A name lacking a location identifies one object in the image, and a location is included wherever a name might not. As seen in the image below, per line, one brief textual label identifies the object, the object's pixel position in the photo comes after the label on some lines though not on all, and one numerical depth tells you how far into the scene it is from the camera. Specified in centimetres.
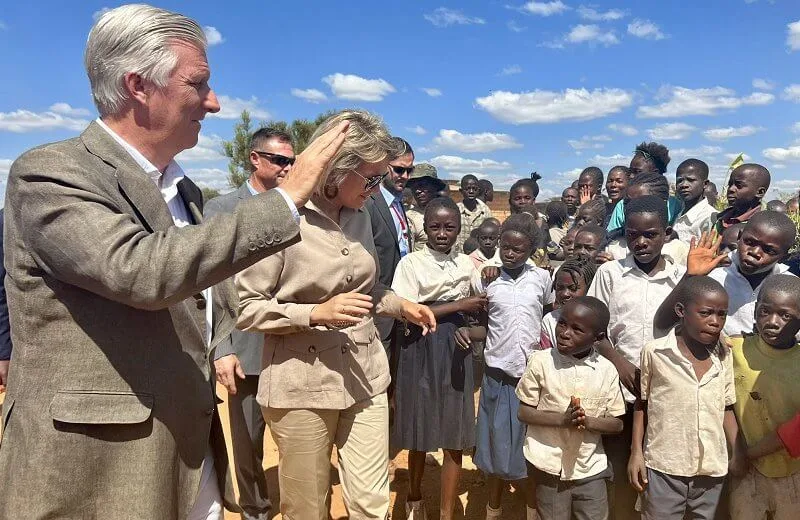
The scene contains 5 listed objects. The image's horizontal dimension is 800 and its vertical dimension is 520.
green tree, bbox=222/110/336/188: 1878
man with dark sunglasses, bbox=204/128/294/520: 326
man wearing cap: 577
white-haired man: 112
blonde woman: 216
